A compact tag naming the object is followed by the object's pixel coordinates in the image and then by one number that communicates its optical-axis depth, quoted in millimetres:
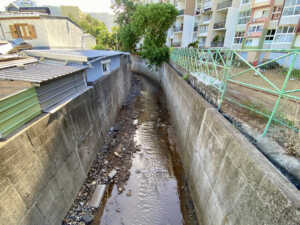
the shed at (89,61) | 6215
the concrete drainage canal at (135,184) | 4727
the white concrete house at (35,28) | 13820
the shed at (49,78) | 3684
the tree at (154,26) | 16453
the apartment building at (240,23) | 13453
